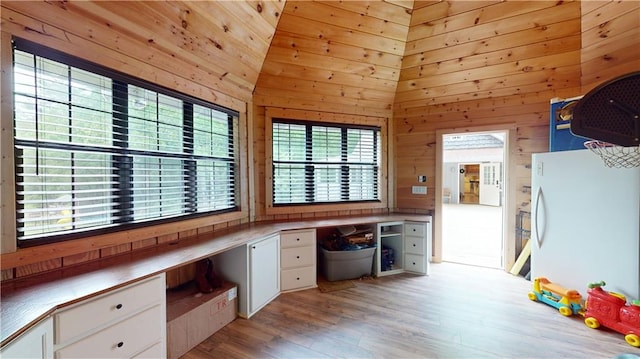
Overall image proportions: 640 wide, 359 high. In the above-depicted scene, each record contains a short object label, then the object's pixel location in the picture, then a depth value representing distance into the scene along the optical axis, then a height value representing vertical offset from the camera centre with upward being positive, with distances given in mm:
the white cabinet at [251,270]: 2412 -934
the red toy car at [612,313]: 1980 -1125
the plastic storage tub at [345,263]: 3211 -1111
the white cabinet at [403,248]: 3402 -995
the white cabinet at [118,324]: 1225 -807
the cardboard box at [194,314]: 1880 -1127
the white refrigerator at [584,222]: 2068 -417
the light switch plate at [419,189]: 3877 -195
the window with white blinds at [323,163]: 3455 +207
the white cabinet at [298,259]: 2904 -967
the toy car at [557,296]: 2379 -1181
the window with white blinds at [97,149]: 1487 +209
